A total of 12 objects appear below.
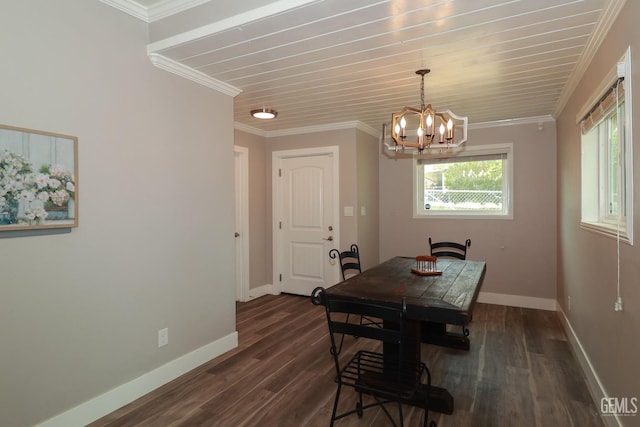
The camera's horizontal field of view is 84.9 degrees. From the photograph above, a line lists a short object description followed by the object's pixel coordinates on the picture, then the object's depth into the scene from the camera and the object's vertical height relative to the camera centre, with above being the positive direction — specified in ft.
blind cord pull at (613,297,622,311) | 6.12 -1.74
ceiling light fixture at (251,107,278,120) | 12.69 +3.52
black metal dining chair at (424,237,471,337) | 11.15 -1.85
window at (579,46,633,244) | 5.69 +1.00
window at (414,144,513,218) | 14.97 +1.05
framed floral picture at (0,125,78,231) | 5.71 +0.56
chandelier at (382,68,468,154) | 8.09 +1.87
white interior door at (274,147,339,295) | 15.69 -0.43
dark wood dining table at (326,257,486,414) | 6.26 -1.76
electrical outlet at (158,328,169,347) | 8.38 -3.07
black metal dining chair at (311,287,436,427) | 5.82 -3.02
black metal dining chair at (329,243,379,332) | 11.77 -1.71
